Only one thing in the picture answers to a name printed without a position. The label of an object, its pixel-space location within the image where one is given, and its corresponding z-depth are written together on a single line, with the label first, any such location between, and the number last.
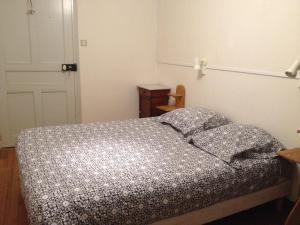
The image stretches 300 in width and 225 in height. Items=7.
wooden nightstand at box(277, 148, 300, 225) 1.68
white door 3.26
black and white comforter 1.48
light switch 3.55
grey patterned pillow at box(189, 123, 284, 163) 2.06
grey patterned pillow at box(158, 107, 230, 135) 2.56
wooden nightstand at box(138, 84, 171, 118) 3.64
